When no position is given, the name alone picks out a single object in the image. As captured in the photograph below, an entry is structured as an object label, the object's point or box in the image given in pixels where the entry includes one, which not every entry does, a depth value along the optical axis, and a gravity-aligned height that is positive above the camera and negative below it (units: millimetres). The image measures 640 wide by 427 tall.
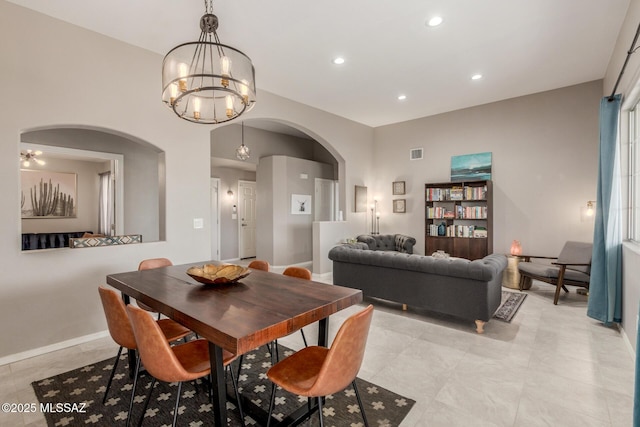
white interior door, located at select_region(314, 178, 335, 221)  7987 +279
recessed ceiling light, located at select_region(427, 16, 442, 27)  3133 +1927
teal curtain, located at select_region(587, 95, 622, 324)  3285 -218
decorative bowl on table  2170 -459
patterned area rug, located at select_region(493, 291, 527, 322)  3750 -1257
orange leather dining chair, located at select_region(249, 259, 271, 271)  3026 -536
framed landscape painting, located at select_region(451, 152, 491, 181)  5867 +842
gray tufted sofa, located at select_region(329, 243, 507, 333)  3234 -809
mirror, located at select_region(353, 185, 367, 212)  6876 +258
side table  4968 -1055
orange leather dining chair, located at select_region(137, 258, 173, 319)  2938 -515
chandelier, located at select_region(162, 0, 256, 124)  2117 +946
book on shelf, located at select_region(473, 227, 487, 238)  5668 -391
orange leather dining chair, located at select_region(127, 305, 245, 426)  1528 -724
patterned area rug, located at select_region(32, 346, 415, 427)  1964 -1312
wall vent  6727 +1236
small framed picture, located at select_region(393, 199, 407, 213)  6930 +105
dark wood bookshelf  5664 -134
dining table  1413 -524
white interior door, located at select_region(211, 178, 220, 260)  7629 -128
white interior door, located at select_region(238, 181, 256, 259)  8305 -222
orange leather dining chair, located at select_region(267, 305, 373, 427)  1428 -780
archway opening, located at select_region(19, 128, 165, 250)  4762 +351
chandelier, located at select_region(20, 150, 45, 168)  4688 +820
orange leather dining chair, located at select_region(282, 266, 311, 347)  2645 -542
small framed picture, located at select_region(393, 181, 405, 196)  6922 +508
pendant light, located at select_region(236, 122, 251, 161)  6047 +1139
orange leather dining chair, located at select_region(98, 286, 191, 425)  1896 -678
